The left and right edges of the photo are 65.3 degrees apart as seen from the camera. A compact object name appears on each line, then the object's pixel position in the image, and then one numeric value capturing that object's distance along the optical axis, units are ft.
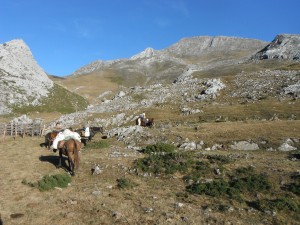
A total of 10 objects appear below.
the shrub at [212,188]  37.57
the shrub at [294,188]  37.10
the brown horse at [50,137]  69.32
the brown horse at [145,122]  97.28
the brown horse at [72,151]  45.91
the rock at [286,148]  60.62
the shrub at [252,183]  38.51
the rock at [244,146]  64.00
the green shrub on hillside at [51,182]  39.65
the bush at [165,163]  46.70
